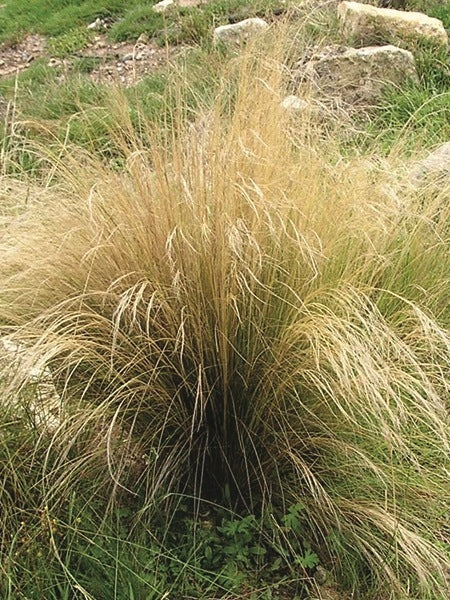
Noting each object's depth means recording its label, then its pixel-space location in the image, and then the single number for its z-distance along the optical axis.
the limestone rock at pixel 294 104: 2.63
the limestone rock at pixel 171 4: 7.00
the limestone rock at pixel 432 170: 2.82
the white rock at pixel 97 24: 7.46
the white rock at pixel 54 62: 6.91
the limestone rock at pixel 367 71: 4.78
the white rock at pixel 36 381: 1.90
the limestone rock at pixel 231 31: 5.76
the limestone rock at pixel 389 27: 5.21
